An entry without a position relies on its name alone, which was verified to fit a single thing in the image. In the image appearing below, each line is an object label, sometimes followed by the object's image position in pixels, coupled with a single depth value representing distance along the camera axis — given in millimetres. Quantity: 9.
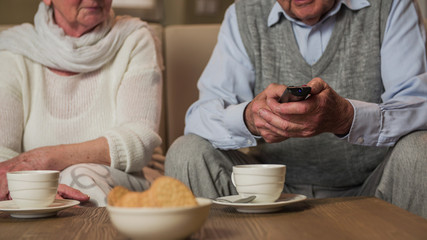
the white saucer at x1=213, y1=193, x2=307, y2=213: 1003
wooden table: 853
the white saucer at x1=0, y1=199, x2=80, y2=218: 1010
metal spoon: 1032
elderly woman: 1775
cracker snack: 747
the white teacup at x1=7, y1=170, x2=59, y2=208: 1032
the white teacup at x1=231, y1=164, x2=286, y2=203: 1029
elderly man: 1434
